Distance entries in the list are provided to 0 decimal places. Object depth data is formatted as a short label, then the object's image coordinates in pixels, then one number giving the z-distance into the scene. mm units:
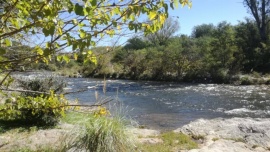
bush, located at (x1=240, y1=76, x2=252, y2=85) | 18139
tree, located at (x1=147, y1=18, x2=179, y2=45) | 42253
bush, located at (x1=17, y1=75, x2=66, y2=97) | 6117
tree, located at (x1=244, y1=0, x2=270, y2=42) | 23280
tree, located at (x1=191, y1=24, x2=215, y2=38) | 47311
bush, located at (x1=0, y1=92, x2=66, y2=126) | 1714
